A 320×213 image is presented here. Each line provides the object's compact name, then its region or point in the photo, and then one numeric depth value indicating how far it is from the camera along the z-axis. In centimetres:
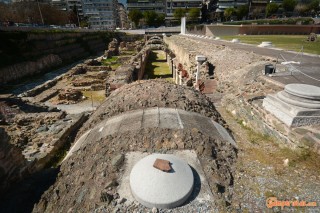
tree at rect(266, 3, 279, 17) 6131
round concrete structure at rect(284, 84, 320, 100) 500
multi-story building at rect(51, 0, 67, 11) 9250
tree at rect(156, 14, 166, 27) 7431
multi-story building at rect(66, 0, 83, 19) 9381
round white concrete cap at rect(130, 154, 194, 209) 364
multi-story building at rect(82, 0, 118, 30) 8931
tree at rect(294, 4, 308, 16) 5959
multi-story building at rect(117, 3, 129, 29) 11607
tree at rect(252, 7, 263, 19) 6615
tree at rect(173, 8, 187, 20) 7419
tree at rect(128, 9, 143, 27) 7244
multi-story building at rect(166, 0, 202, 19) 8188
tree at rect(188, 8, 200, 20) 7212
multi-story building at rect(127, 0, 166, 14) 8338
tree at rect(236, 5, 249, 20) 6316
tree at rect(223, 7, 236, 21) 6293
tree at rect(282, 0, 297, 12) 6178
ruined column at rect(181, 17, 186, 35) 5138
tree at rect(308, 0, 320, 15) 5819
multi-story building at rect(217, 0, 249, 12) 7062
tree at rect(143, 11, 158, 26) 7091
